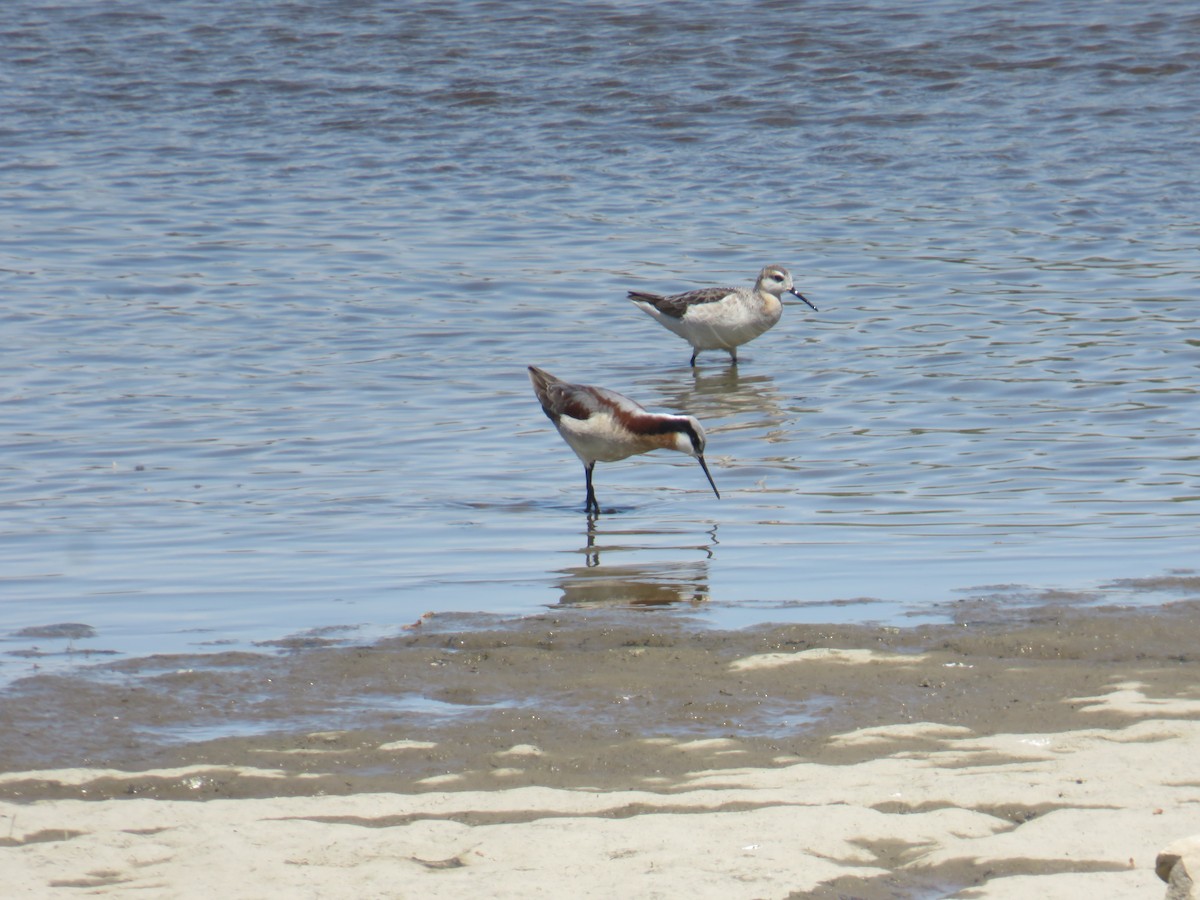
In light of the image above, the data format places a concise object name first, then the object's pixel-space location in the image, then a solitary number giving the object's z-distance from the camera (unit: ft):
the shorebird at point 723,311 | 95.09
